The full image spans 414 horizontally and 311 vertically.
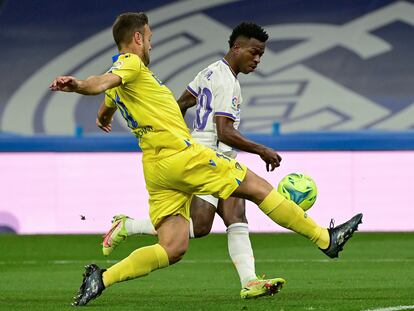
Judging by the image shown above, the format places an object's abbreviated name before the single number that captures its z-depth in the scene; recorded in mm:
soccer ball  16812
